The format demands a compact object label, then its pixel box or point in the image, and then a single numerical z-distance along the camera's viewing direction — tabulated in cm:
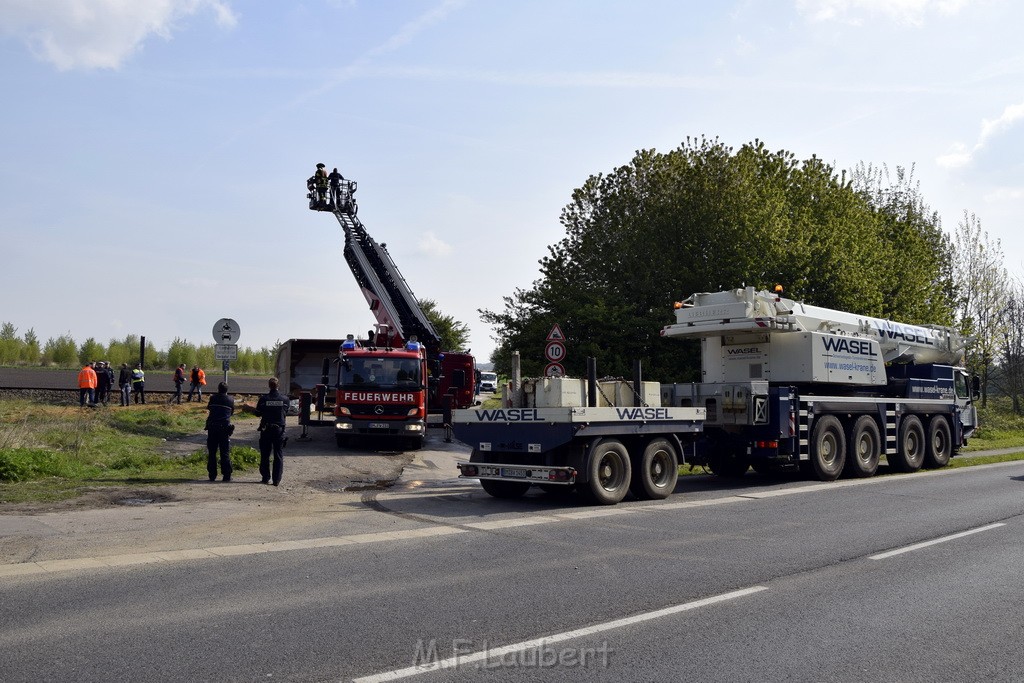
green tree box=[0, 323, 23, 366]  5262
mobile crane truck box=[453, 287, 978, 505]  1281
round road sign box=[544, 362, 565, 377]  1752
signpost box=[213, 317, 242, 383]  1781
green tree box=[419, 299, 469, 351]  6662
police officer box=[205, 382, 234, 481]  1435
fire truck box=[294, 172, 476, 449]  2148
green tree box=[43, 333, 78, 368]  5575
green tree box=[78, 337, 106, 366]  5593
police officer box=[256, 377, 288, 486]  1441
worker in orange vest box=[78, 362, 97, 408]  2975
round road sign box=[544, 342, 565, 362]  1769
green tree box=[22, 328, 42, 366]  5412
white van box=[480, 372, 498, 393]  7538
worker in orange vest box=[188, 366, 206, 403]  3534
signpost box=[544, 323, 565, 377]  1761
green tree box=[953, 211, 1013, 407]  4262
